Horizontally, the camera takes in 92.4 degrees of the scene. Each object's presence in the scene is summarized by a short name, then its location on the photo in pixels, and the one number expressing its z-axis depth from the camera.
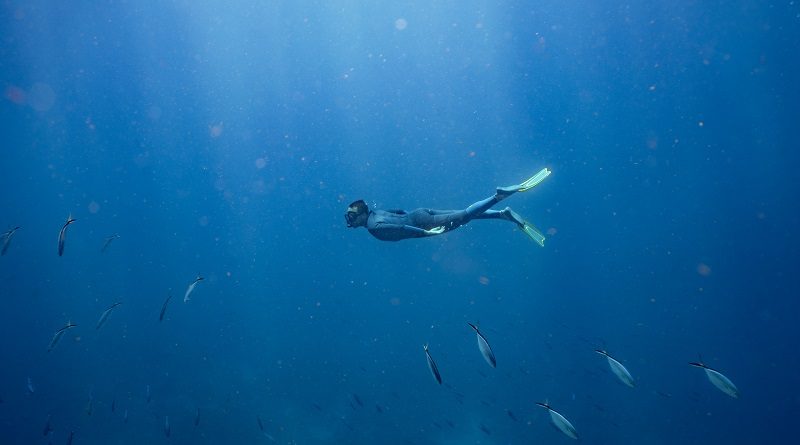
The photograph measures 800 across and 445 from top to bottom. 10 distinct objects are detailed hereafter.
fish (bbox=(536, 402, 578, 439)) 6.20
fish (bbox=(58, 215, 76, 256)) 5.13
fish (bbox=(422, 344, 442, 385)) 4.54
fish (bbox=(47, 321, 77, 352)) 7.35
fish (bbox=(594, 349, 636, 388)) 6.36
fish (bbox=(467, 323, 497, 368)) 5.11
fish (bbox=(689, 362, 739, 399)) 6.08
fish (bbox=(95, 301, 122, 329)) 7.64
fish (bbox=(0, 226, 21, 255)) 7.57
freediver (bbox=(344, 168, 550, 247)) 6.84
